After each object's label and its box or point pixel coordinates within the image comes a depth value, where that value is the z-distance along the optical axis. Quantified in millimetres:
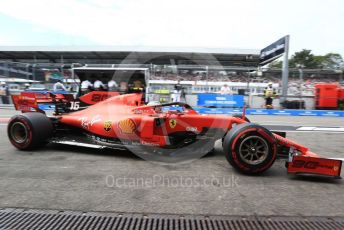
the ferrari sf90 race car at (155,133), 4273
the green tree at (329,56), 79750
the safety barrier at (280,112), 15992
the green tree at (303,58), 70056
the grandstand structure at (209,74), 17219
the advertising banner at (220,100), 17062
